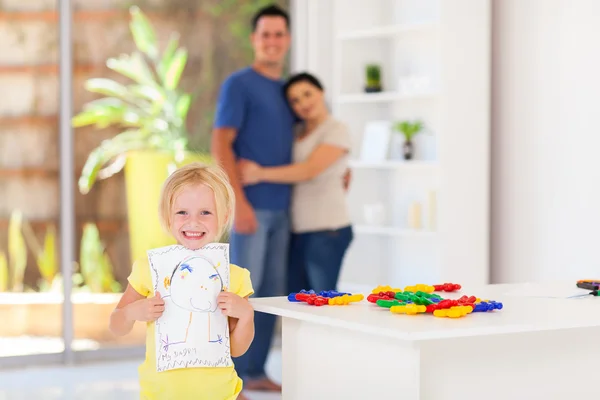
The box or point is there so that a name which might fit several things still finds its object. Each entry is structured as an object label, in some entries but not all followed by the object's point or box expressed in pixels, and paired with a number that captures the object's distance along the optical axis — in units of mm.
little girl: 2186
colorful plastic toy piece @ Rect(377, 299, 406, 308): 2293
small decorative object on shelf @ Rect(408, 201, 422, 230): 5133
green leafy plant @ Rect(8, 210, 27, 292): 5004
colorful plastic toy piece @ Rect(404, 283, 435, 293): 2560
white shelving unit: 4961
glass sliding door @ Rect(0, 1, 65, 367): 4992
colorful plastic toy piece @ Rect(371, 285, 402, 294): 2504
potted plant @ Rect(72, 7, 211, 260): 5164
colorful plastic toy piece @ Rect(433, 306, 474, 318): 2156
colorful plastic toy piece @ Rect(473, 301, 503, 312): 2266
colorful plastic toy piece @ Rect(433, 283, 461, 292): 2635
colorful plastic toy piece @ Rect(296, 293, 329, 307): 2379
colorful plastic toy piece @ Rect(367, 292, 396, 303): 2393
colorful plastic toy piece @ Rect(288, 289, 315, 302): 2434
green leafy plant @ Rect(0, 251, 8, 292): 4980
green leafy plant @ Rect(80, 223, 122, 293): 5156
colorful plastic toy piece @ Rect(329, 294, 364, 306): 2383
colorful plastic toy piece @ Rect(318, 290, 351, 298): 2457
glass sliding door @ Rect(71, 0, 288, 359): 5141
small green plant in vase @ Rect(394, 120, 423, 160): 5105
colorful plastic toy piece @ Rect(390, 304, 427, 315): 2201
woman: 4168
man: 4125
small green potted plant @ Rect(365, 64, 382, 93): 5305
